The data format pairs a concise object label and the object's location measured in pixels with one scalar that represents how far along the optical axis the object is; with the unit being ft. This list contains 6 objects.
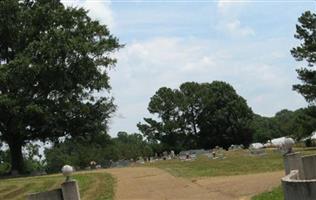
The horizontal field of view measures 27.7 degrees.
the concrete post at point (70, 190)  41.37
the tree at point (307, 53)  186.18
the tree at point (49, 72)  142.57
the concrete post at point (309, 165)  49.98
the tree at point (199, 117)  361.30
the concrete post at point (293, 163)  49.42
